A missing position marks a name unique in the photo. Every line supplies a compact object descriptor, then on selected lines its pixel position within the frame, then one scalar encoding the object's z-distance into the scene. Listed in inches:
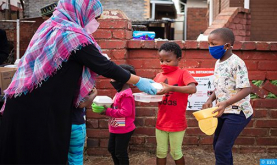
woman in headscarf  79.4
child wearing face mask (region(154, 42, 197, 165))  120.5
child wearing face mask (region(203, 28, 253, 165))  105.4
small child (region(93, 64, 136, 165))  118.4
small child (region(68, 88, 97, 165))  97.4
